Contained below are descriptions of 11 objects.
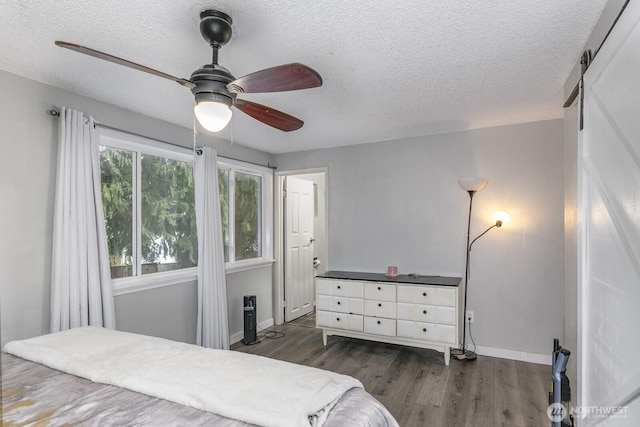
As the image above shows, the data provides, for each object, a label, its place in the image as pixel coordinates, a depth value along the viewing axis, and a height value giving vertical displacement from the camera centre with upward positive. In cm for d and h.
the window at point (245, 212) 409 +3
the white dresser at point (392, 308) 331 -98
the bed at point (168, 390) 119 -69
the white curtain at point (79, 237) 237 -15
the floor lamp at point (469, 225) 336 -13
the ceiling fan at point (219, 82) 154 +61
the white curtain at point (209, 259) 338 -44
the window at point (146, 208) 293 +7
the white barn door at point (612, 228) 120 -7
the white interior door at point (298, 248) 483 -50
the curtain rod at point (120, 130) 244 +71
